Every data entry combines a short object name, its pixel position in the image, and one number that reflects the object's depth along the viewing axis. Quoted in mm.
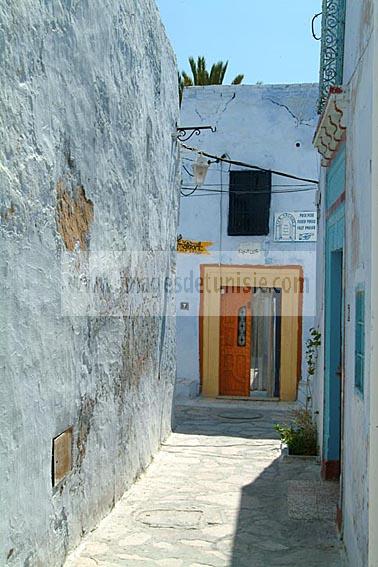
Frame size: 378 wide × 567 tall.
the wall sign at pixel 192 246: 12531
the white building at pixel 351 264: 3363
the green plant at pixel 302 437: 7105
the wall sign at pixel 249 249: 12344
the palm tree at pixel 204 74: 18578
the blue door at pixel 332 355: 6043
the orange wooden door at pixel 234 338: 12586
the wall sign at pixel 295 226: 12195
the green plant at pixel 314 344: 7164
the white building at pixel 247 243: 12195
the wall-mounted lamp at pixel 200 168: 8469
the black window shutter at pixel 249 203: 12266
